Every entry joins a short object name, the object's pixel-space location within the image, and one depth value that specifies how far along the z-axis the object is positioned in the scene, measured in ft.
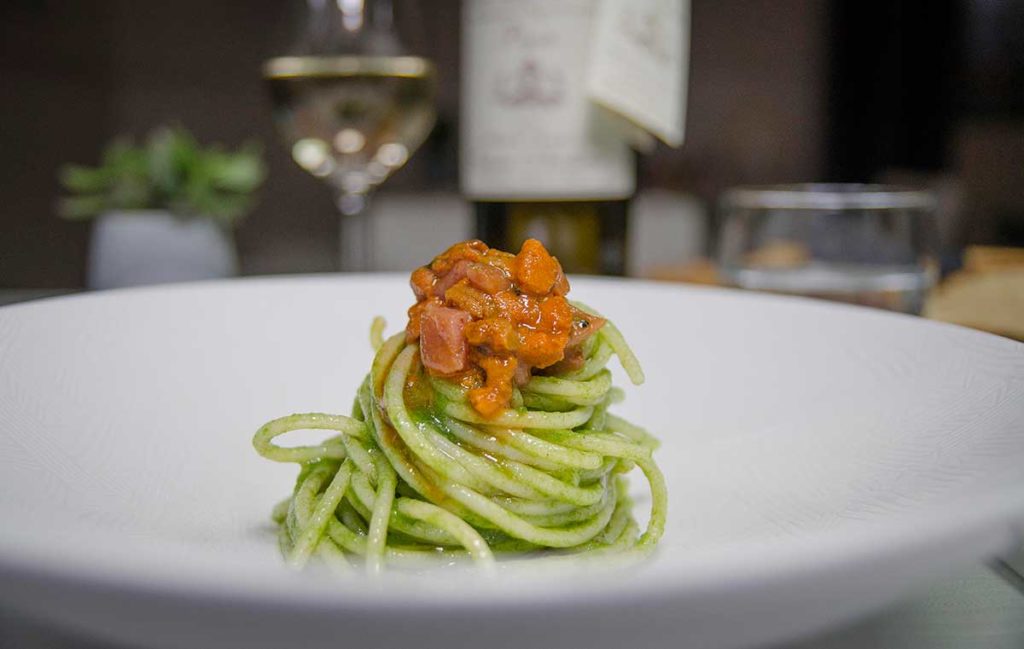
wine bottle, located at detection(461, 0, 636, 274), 2.07
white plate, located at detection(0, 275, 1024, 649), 0.62
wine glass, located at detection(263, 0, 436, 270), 2.37
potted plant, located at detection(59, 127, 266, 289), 2.43
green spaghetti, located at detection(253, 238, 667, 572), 1.35
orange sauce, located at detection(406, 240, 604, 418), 1.34
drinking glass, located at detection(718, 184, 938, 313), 2.13
